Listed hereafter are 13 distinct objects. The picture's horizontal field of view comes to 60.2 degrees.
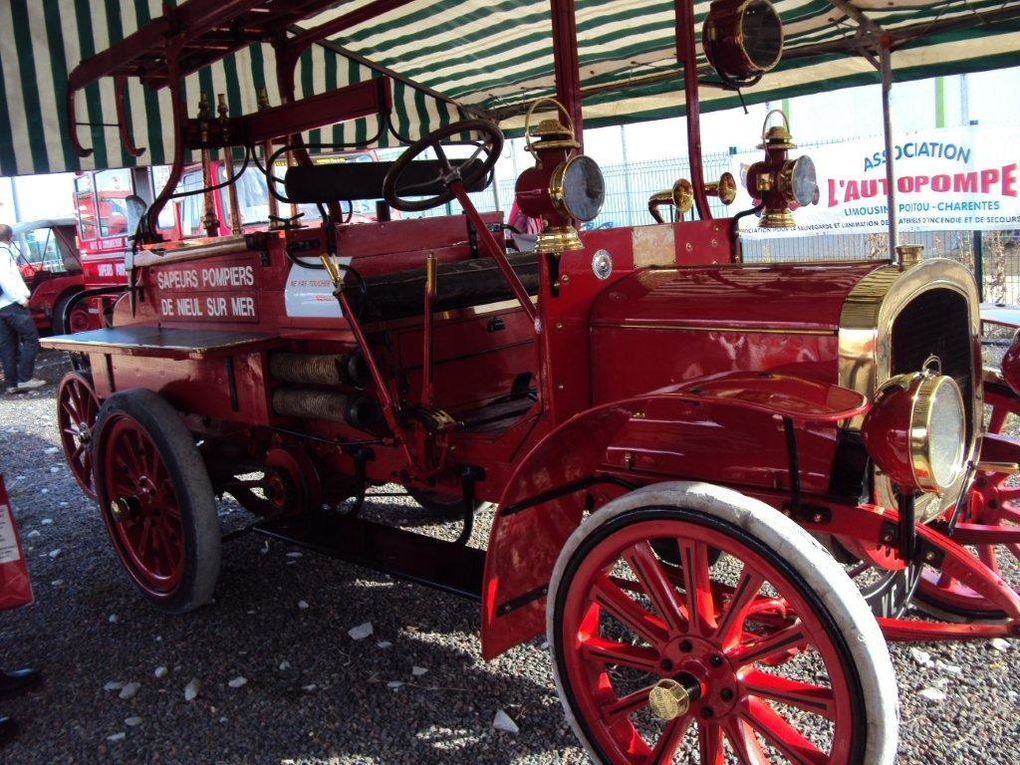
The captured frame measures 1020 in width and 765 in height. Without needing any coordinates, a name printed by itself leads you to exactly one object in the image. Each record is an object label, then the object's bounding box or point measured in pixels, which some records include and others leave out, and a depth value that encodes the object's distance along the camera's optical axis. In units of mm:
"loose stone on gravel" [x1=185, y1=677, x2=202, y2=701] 2638
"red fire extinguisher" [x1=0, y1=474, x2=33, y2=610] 2664
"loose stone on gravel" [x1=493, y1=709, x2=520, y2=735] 2328
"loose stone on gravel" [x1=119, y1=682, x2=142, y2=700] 2674
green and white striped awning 4781
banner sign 7422
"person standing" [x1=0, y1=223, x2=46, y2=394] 8664
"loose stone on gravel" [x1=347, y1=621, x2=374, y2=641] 2930
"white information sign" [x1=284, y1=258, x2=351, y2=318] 2814
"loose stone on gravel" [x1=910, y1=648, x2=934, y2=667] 2527
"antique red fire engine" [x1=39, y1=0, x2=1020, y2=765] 1729
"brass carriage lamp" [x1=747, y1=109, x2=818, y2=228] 2434
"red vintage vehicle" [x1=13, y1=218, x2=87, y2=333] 12047
